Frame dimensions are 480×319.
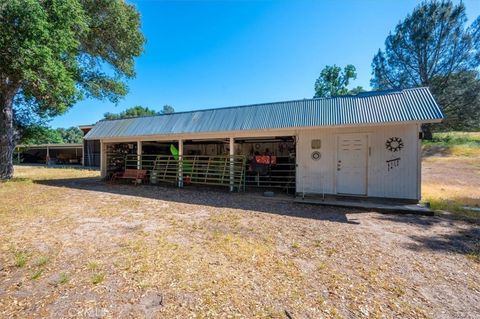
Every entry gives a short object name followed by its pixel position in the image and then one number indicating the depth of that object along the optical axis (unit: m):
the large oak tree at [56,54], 7.99
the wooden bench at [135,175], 11.49
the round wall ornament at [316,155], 8.13
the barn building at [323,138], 7.10
